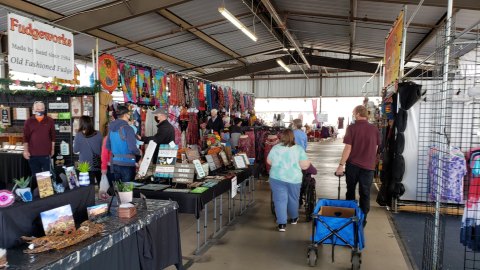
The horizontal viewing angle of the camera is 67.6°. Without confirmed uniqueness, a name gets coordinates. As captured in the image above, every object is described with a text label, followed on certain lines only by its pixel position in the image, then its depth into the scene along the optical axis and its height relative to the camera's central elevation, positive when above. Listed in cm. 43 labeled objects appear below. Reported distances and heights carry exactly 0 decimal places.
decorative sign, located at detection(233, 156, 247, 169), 522 -62
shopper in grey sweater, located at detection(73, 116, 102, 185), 506 -35
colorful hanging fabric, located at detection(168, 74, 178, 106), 721 +62
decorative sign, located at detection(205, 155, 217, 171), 468 -56
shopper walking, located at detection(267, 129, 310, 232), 439 -59
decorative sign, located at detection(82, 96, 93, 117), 563 +21
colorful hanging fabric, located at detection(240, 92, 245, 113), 1105 +49
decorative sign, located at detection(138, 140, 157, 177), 389 -46
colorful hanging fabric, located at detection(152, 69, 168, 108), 671 +59
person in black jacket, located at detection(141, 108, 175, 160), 454 -18
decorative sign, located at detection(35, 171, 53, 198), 211 -40
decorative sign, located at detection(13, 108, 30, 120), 626 +8
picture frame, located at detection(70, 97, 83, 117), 571 +19
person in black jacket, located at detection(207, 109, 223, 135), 845 -8
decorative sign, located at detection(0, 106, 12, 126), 630 +2
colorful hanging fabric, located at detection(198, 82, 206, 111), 845 +54
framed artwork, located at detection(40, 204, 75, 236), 199 -59
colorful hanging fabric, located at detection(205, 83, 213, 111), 891 +58
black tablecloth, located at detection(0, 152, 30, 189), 606 -82
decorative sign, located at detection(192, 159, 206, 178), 409 -56
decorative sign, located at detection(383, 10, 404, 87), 532 +114
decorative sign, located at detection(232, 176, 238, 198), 450 -84
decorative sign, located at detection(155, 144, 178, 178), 393 -47
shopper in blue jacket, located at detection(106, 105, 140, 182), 426 -33
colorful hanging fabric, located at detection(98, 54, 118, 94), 545 +72
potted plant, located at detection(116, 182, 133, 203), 273 -56
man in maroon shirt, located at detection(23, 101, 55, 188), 518 -30
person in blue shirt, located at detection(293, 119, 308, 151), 614 -23
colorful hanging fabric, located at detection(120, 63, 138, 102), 590 +62
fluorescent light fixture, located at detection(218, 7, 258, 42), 669 +207
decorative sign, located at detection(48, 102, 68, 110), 588 +20
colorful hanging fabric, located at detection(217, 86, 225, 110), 941 +55
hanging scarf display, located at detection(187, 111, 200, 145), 812 -22
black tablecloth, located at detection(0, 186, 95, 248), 186 -54
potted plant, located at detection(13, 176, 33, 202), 201 -41
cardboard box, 381 -97
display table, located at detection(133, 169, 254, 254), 349 -79
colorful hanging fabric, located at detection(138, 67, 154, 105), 626 +58
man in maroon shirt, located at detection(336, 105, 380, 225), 437 -40
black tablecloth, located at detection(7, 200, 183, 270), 176 -78
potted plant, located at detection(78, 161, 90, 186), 250 -40
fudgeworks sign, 390 +82
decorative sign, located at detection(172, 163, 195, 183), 381 -58
